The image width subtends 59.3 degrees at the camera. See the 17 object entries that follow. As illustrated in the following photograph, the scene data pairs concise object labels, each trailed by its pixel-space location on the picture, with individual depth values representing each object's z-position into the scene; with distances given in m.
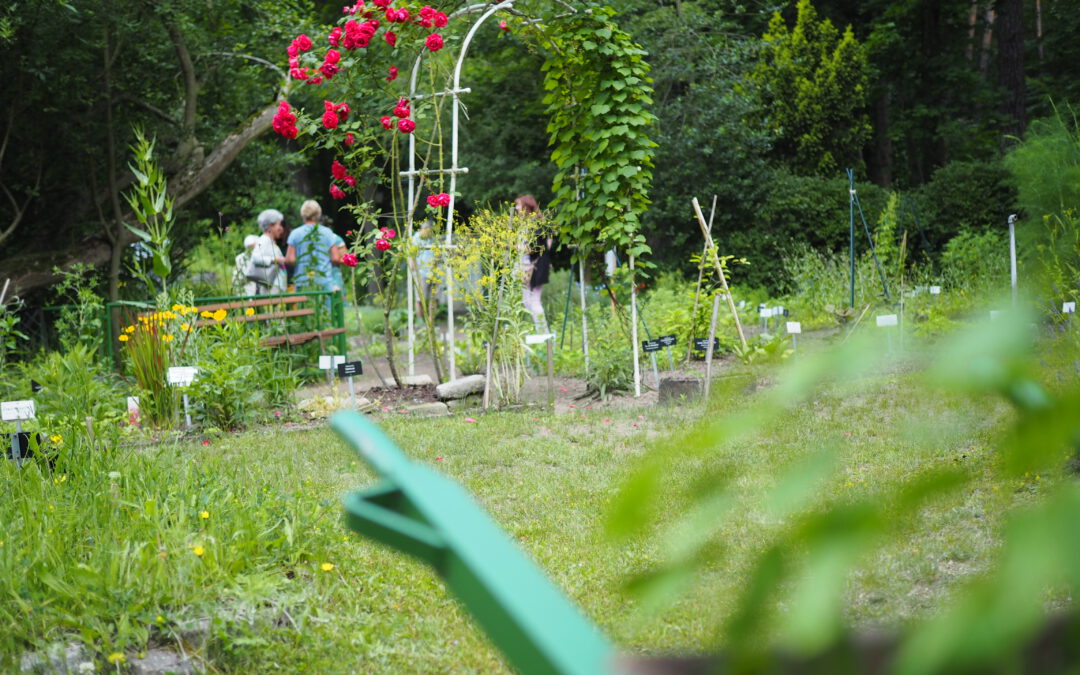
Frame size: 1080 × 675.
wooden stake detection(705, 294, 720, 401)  5.97
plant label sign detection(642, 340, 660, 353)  6.76
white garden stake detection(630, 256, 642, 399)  6.96
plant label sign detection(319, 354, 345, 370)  6.58
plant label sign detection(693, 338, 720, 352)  7.27
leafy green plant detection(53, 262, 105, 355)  6.76
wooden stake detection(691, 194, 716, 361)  7.63
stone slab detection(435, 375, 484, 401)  6.96
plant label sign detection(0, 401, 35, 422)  4.43
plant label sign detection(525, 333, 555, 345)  6.42
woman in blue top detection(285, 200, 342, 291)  8.52
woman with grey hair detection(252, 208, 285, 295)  8.36
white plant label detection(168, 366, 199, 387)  5.79
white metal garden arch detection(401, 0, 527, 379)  7.25
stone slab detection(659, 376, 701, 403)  6.39
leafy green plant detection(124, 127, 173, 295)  5.90
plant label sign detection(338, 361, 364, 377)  6.28
